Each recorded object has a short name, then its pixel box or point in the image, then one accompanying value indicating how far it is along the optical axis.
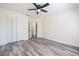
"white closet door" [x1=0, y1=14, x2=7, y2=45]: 2.95
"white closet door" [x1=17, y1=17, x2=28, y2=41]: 3.81
